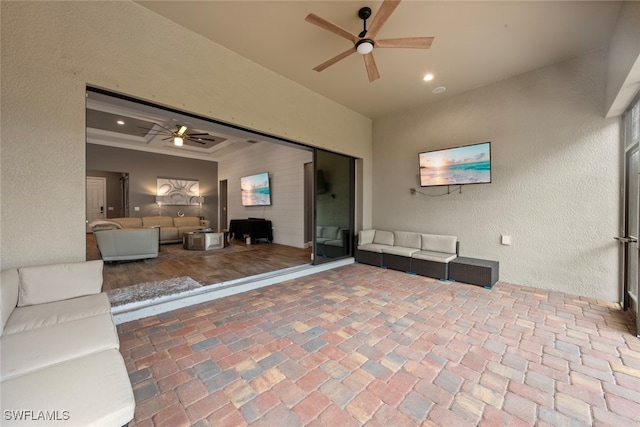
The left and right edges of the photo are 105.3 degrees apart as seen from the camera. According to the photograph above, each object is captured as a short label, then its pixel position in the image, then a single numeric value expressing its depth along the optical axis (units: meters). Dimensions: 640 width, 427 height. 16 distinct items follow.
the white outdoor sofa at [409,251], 4.00
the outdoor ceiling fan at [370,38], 2.12
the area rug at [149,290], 2.86
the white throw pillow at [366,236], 5.07
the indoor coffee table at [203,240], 6.45
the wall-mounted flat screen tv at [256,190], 7.79
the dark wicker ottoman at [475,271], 3.55
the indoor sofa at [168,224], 7.12
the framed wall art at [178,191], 8.94
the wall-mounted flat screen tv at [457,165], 3.95
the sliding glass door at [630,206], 2.67
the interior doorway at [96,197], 8.61
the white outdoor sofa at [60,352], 0.93
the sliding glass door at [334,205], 4.89
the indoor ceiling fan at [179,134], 6.32
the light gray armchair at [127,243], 4.84
